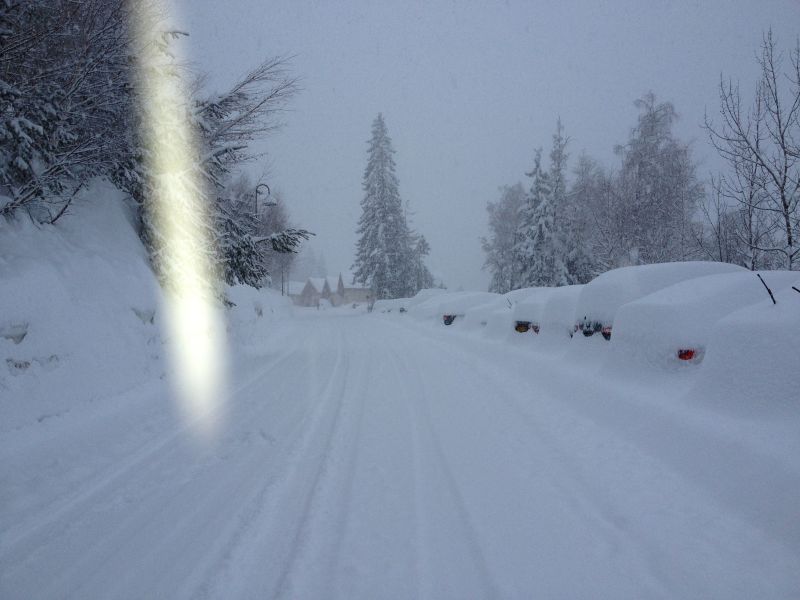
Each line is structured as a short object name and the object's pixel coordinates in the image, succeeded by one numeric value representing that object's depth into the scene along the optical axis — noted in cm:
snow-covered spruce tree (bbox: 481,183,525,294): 3459
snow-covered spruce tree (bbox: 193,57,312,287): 809
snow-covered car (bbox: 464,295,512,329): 1238
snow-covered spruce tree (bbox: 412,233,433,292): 4097
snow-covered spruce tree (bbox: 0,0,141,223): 494
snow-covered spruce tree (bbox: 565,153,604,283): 2542
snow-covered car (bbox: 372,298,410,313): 3020
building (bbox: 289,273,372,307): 6975
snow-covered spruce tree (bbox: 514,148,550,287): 2552
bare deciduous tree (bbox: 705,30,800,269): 668
